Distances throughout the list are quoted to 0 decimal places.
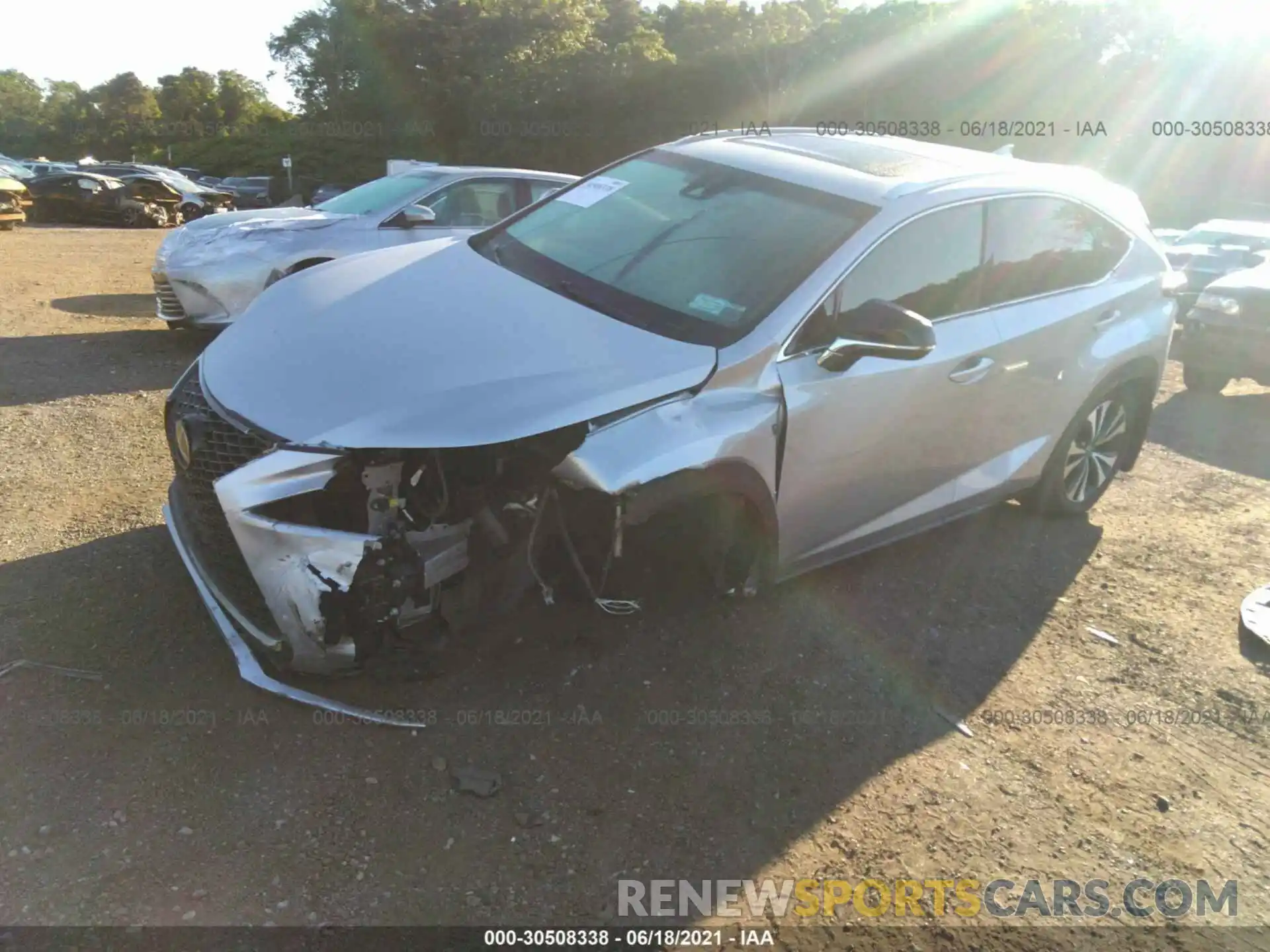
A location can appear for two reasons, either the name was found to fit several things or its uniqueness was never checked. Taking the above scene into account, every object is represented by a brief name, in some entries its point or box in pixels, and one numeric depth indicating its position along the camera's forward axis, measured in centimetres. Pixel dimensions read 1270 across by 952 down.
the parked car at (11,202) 1600
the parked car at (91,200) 2234
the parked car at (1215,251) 1104
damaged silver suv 272
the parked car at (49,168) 2991
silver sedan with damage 690
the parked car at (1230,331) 789
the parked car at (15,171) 2462
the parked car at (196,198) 2489
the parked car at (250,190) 3100
